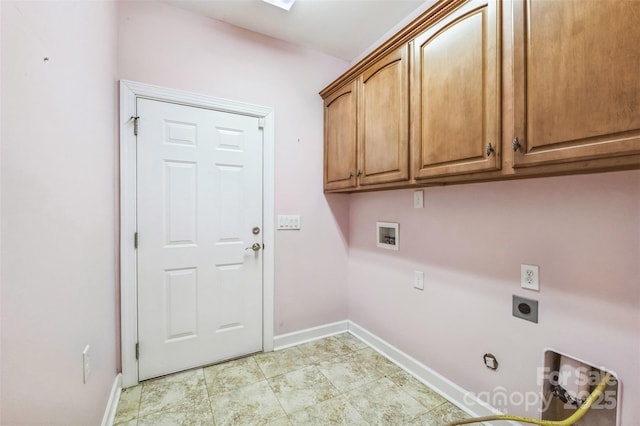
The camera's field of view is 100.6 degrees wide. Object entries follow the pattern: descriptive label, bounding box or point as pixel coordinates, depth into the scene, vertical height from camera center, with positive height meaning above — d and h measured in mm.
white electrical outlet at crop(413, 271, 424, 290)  1867 -487
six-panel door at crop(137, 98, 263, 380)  1848 -186
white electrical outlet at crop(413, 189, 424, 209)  1873 +89
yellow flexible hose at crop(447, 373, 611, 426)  1055 -776
